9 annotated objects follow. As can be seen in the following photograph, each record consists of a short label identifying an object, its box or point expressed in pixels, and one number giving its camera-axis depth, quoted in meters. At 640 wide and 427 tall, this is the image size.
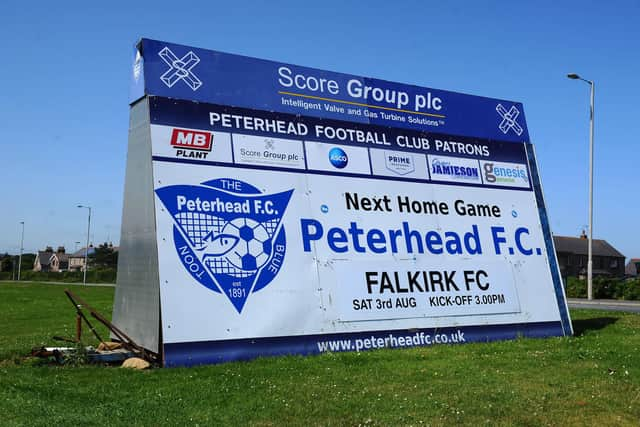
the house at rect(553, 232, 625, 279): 88.31
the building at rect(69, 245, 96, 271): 138.00
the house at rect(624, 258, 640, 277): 123.68
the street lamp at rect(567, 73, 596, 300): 31.98
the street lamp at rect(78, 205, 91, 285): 71.29
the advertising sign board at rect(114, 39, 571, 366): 9.85
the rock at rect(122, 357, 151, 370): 9.13
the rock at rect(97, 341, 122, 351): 10.49
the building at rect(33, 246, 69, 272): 141.25
